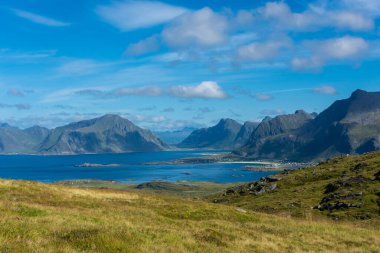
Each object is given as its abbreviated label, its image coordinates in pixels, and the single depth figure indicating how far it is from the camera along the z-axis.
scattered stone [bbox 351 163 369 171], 98.13
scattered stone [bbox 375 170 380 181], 78.99
